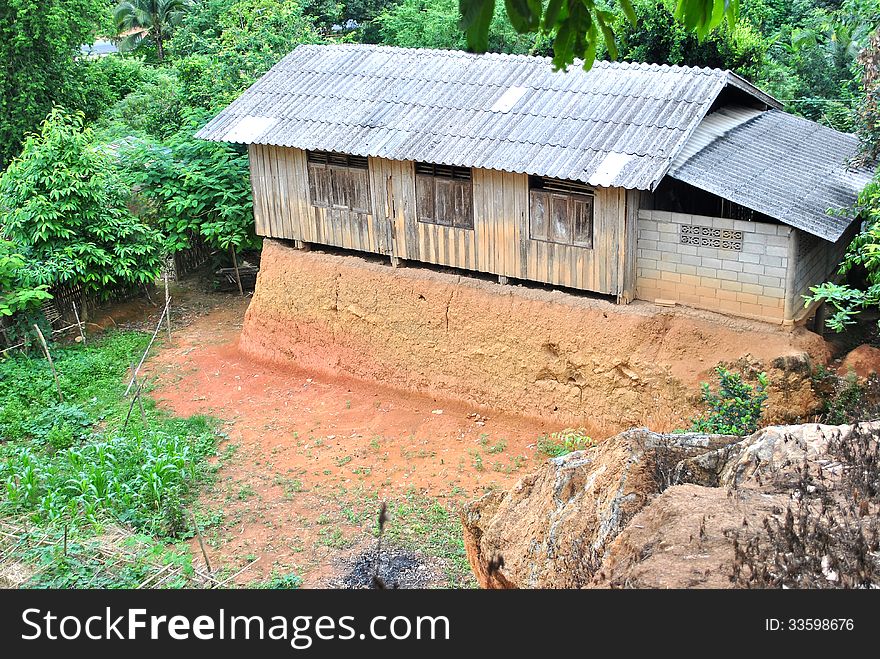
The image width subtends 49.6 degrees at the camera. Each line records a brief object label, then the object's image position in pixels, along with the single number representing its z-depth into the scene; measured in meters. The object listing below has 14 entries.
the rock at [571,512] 5.97
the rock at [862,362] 10.39
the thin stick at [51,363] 12.87
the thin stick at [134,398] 11.76
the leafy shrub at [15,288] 13.45
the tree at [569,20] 3.50
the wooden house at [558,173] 10.54
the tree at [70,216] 14.49
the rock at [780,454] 5.93
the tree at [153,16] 27.92
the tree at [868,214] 8.93
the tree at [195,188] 15.76
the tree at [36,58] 19.69
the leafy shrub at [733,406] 9.75
